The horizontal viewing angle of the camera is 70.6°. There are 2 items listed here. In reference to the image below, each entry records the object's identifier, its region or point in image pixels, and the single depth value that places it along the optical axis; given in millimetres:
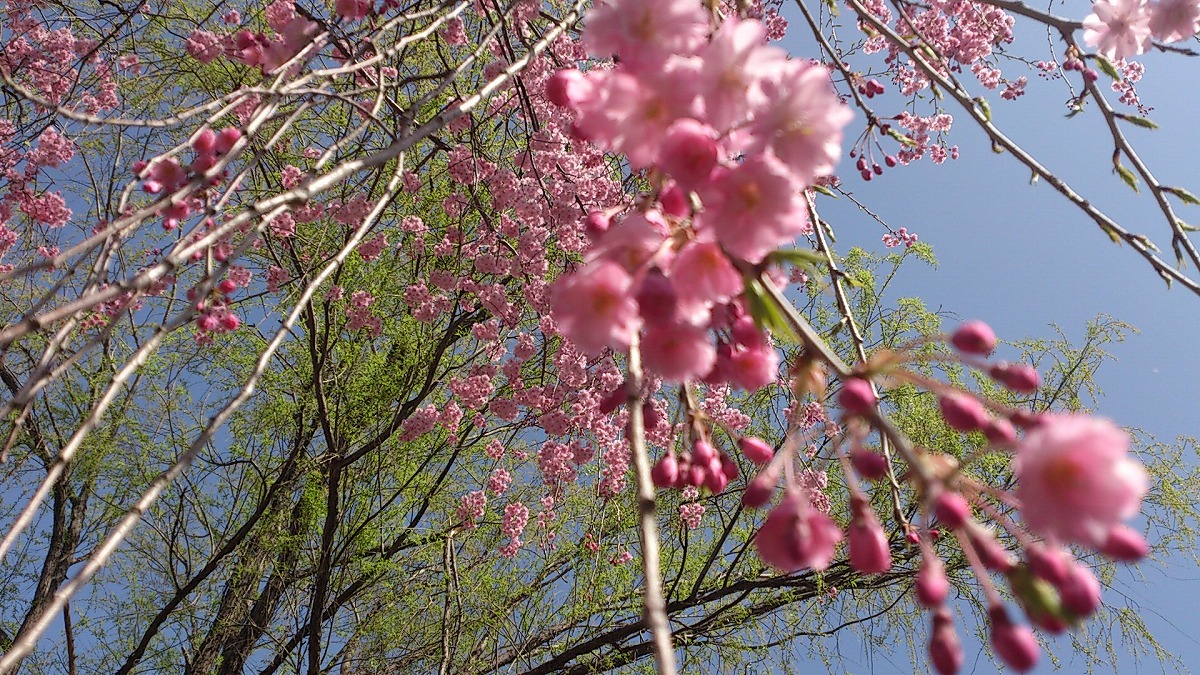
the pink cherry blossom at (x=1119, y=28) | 469
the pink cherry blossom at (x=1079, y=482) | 169
